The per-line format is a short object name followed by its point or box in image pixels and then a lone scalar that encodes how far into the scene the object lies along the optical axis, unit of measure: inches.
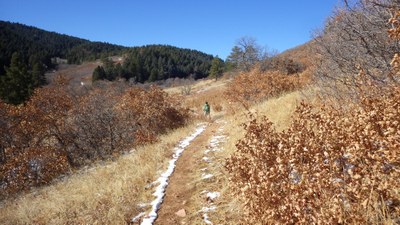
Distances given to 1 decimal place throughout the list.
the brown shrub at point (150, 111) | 654.5
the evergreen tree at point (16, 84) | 1576.0
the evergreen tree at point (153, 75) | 3324.1
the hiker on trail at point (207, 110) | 770.1
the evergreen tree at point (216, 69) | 2751.0
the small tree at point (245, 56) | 1704.5
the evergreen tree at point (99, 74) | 2639.0
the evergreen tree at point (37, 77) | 1799.2
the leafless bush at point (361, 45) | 227.5
